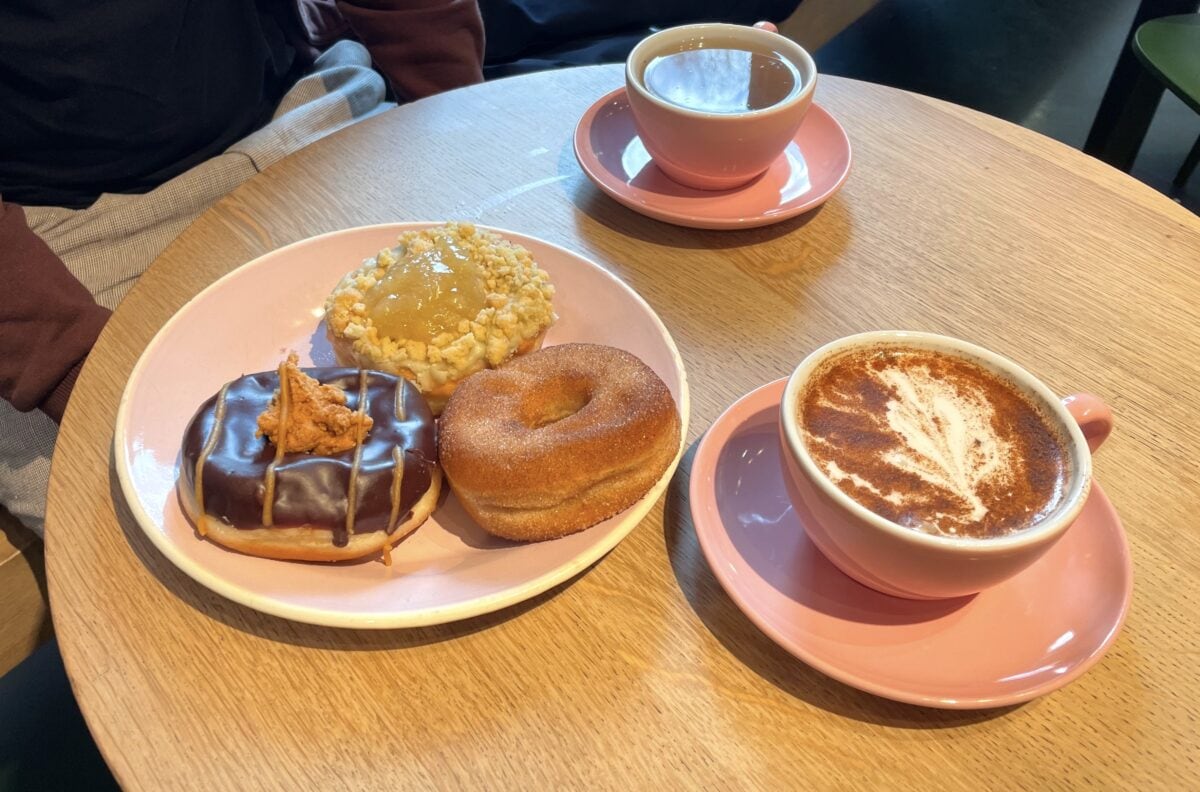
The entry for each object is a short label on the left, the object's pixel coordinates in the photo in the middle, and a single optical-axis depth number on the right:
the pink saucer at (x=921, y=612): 0.30
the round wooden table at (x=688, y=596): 0.30
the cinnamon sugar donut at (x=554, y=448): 0.33
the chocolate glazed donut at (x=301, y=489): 0.33
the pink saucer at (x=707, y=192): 0.50
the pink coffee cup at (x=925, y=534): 0.28
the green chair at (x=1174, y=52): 0.86
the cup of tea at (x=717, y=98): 0.47
